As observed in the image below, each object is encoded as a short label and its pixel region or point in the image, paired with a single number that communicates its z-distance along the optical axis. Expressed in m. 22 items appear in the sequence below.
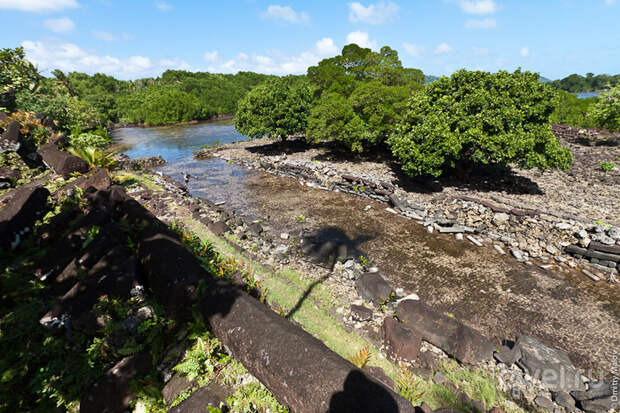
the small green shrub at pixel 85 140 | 16.98
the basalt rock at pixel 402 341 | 5.02
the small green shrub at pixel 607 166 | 14.64
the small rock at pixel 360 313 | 6.09
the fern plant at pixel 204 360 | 3.27
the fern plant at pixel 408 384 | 4.12
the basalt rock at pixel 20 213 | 5.91
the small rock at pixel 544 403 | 4.23
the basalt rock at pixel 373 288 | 6.62
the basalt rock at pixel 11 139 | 12.41
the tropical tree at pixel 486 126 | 11.55
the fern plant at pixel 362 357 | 4.51
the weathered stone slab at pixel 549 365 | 4.54
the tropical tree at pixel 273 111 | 23.34
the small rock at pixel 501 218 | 9.98
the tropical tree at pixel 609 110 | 19.88
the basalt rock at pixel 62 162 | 11.62
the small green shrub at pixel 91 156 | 13.59
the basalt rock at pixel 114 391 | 2.72
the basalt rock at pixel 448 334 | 5.11
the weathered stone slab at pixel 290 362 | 2.37
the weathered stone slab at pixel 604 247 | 7.46
